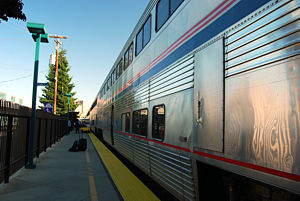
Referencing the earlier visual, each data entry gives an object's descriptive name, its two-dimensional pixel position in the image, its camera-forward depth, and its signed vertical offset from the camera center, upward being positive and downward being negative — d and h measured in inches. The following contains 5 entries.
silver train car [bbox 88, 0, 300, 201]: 74.0 +9.8
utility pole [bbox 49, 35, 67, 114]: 1065.5 +337.1
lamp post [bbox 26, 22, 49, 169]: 284.8 +74.0
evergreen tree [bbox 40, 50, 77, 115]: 1804.9 +230.3
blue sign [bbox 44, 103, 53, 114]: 544.4 +26.2
